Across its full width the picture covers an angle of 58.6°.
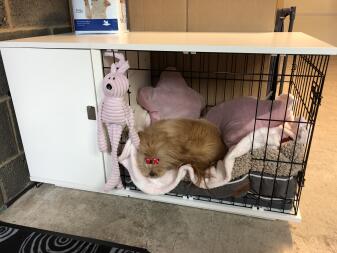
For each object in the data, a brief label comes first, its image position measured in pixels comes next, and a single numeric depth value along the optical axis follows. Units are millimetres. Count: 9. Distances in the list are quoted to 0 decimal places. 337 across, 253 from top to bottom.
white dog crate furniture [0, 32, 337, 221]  1045
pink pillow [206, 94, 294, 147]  1199
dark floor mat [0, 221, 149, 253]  1047
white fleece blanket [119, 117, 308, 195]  1106
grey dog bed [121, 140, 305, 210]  1101
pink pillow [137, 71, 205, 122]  1445
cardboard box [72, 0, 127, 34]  1446
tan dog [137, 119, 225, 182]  1155
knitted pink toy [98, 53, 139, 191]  1066
